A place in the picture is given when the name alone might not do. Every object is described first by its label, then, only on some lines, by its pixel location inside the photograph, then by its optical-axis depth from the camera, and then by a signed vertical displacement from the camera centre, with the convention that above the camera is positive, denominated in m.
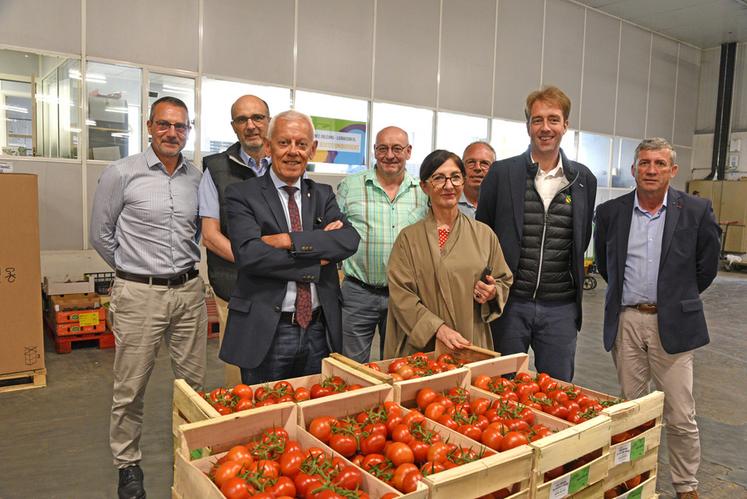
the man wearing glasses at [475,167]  3.54 +0.23
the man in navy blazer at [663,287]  2.49 -0.36
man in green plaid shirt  2.96 -0.13
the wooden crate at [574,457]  1.46 -0.69
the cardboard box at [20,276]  3.92 -0.65
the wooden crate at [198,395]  1.58 -0.61
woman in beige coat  2.29 -0.30
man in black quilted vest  2.48 -0.17
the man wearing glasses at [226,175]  2.59 +0.09
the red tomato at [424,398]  1.79 -0.64
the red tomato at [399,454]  1.44 -0.66
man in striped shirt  2.49 -0.29
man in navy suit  2.02 -0.26
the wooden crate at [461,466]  1.26 -0.64
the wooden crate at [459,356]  1.98 -0.61
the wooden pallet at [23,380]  3.97 -1.45
